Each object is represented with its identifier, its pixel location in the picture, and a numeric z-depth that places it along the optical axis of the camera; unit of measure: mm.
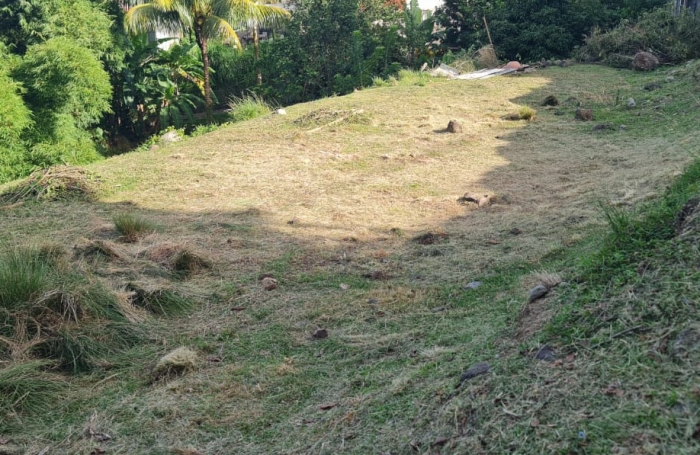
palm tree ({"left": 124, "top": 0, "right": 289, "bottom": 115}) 20141
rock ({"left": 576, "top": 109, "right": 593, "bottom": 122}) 11469
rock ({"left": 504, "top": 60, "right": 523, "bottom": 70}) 17369
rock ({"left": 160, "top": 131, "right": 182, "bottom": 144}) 12695
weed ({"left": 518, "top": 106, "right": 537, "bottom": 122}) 11938
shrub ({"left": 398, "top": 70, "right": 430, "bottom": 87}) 15875
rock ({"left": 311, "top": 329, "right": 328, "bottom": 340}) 4328
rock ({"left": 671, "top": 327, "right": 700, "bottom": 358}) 2367
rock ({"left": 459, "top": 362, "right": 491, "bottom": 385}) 2888
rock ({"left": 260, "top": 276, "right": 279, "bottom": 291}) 5299
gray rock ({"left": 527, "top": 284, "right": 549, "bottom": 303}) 3529
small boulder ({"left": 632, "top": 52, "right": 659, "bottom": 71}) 15450
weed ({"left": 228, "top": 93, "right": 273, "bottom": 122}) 14675
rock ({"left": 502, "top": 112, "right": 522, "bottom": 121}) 12055
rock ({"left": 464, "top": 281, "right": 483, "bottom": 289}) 4805
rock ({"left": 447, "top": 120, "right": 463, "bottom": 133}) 11308
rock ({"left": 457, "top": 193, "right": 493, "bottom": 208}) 7562
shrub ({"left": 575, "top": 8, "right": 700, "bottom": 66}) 15789
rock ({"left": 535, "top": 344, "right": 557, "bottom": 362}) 2721
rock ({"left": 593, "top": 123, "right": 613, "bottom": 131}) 10688
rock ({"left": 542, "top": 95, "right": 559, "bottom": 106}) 12844
